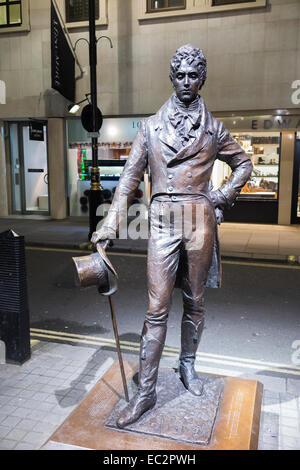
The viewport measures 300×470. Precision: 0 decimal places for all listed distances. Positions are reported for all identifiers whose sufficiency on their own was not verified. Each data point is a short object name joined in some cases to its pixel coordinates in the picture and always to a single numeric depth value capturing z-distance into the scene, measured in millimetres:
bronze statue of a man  3273
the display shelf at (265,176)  14194
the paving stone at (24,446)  3278
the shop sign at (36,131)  14750
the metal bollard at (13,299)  4586
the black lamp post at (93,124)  10414
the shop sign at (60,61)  12758
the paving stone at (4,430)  3452
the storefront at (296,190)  13774
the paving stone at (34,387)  4172
